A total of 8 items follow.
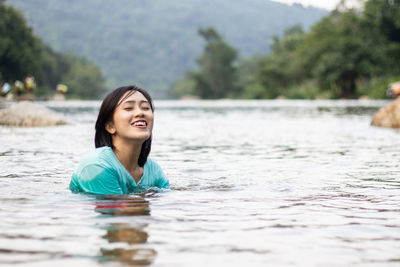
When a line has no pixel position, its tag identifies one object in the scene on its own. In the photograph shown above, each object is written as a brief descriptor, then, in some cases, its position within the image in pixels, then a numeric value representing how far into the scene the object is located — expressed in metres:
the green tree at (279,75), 98.06
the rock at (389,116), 18.50
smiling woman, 5.52
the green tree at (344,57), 67.31
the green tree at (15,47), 68.38
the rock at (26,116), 18.75
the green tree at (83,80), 125.66
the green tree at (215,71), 133.38
